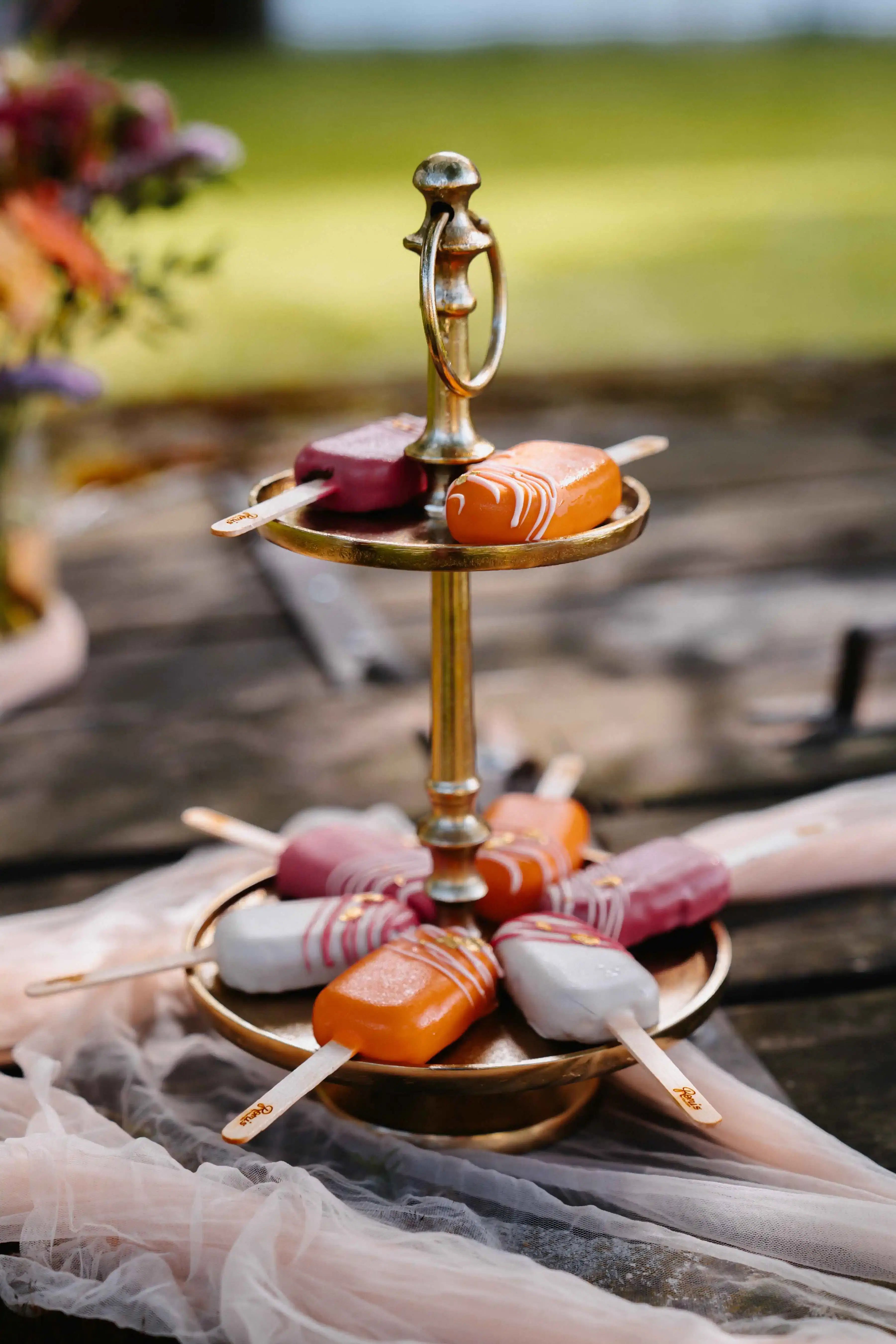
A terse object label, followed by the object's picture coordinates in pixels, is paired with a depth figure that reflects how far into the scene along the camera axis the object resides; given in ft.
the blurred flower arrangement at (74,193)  5.63
